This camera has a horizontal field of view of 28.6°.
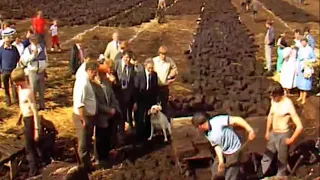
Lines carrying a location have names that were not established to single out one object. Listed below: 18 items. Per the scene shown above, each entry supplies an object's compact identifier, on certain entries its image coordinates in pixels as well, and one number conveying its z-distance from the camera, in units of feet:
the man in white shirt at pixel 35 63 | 33.73
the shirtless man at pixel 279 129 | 24.66
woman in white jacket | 40.47
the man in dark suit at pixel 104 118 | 27.55
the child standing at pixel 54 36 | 53.79
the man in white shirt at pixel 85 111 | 26.27
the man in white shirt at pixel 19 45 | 36.80
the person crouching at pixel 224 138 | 22.80
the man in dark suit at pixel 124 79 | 29.99
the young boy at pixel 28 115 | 26.09
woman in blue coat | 39.63
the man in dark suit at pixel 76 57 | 38.64
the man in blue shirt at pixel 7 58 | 35.60
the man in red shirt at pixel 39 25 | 49.70
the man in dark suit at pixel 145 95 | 30.42
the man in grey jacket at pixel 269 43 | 47.88
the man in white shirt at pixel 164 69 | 31.40
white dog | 31.04
